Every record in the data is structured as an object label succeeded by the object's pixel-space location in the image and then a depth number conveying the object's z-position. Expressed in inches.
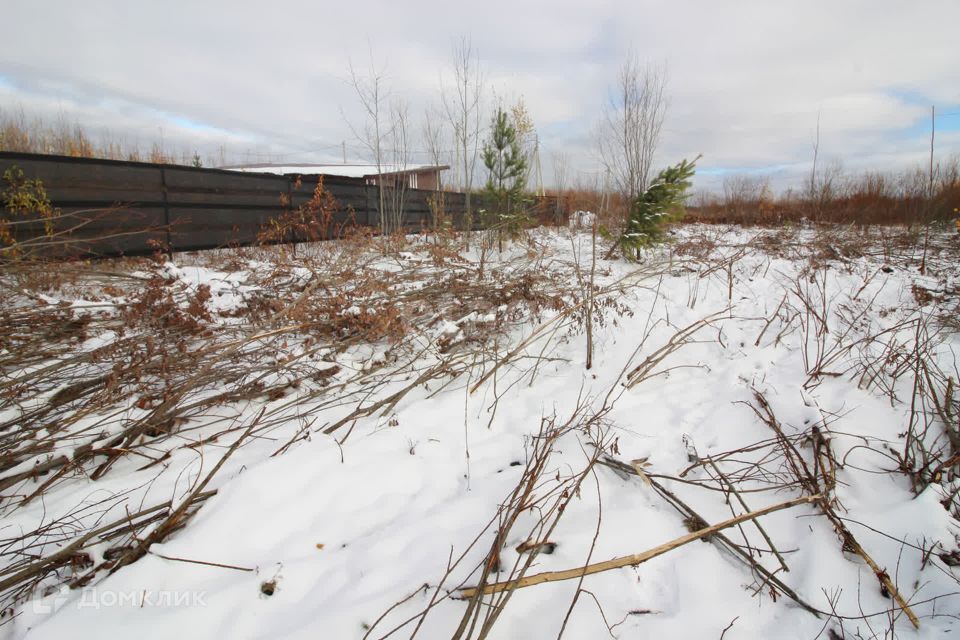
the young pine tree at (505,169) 340.5
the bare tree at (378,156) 335.3
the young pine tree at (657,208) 218.5
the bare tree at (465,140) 329.7
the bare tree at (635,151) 366.0
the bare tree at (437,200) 343.0
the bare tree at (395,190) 346.0
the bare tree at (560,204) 507.9
